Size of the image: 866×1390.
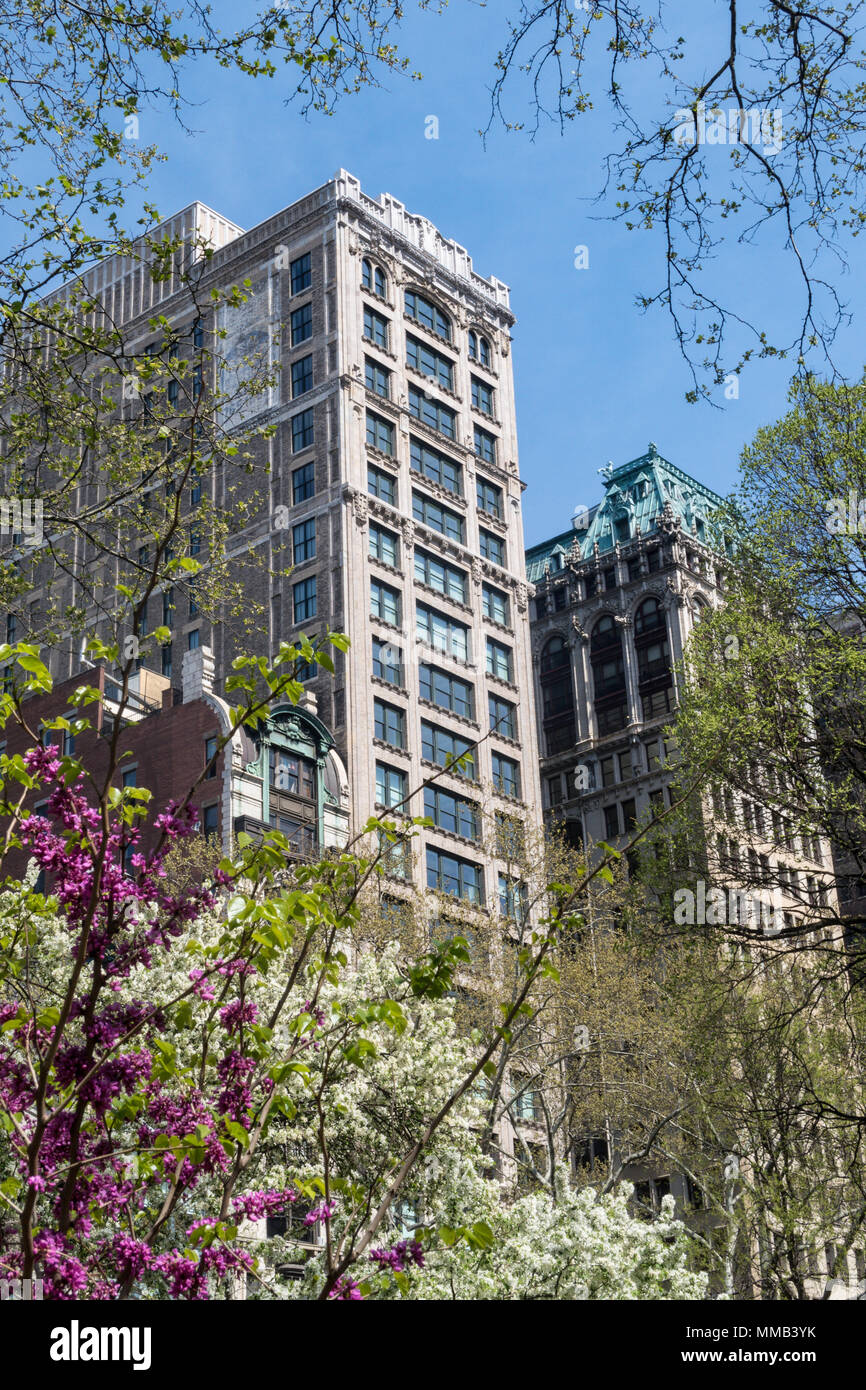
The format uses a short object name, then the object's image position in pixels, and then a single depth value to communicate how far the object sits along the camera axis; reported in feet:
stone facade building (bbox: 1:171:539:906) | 222.69
